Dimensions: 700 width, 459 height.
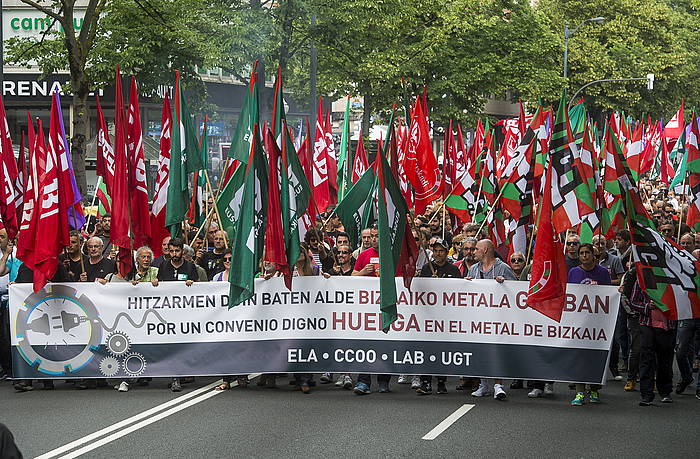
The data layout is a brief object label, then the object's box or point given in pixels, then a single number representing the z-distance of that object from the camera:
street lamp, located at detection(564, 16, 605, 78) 50.06
